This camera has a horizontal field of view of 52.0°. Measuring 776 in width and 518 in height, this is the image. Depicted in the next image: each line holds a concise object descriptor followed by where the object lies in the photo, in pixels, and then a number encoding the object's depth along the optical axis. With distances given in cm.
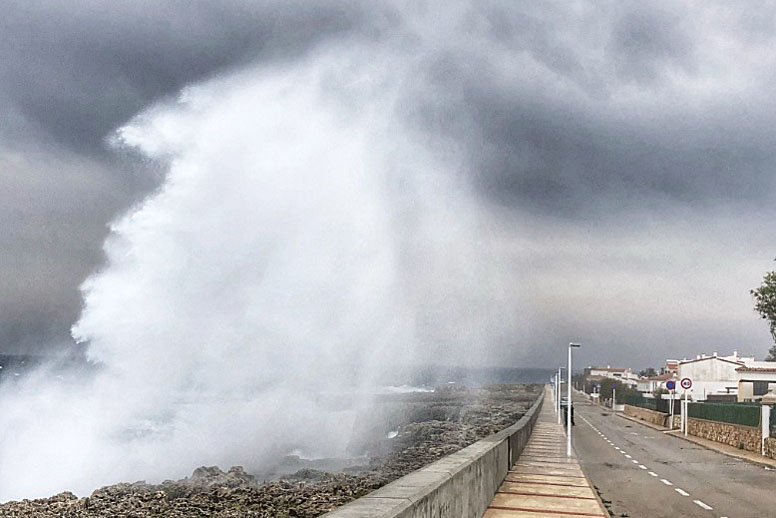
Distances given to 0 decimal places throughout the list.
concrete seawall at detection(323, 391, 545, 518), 616
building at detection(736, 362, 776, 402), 8462
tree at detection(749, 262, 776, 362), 7388
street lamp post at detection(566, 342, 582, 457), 2801
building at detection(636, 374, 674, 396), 13294
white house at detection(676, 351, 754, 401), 11531
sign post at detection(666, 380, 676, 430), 5477
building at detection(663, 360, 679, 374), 16392
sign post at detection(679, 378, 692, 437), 4650
